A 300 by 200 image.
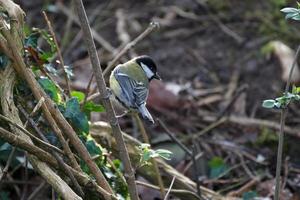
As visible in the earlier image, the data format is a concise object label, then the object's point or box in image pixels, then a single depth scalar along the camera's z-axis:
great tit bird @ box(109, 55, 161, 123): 6.48
